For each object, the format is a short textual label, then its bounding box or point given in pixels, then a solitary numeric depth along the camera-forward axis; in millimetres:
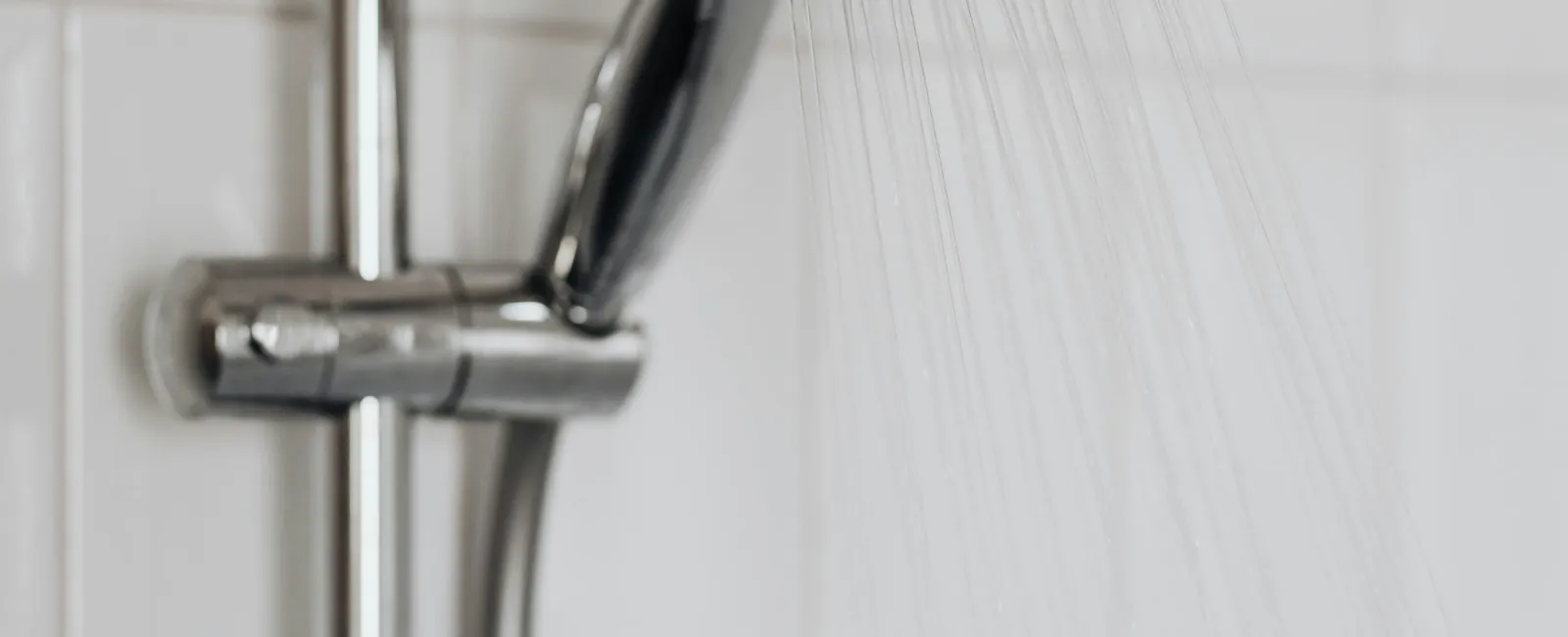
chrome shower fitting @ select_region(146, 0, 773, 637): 867
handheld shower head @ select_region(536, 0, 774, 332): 833
